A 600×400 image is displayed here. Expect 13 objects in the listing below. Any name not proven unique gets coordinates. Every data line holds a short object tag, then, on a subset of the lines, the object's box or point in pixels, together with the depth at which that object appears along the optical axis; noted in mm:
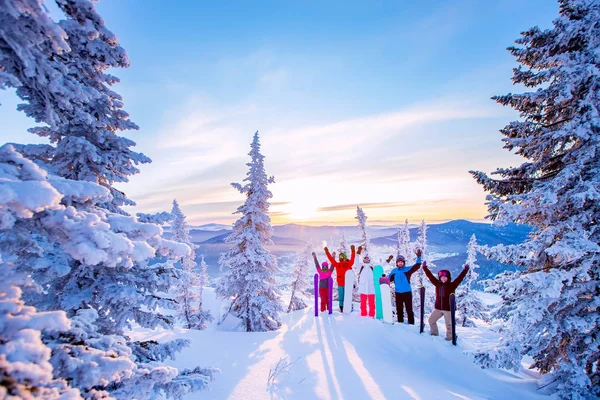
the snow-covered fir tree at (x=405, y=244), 28931
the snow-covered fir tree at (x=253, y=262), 15719
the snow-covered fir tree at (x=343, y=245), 29372
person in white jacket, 10773
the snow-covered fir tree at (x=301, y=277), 27281
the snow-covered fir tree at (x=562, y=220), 6027
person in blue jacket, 9609
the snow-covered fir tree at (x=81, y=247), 1928
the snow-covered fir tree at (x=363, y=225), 25438
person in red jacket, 11969
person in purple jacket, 8461
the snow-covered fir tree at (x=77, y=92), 2346
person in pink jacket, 12188
